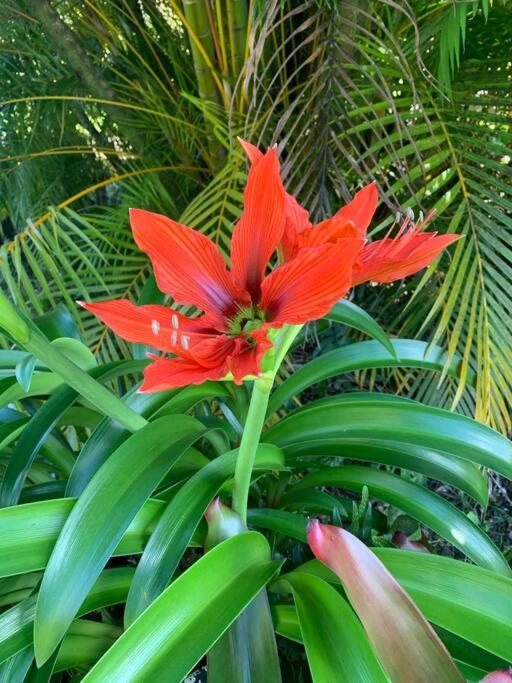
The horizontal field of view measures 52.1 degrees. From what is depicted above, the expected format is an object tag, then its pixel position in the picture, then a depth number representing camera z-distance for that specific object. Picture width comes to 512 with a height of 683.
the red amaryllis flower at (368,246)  0.35
